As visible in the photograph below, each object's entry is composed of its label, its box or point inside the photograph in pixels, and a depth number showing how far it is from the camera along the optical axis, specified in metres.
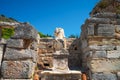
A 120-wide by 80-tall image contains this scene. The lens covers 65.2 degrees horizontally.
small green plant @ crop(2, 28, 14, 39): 5.07
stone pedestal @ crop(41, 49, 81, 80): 2.79
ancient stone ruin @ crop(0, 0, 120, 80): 2.37
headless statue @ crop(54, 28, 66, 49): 4.14
